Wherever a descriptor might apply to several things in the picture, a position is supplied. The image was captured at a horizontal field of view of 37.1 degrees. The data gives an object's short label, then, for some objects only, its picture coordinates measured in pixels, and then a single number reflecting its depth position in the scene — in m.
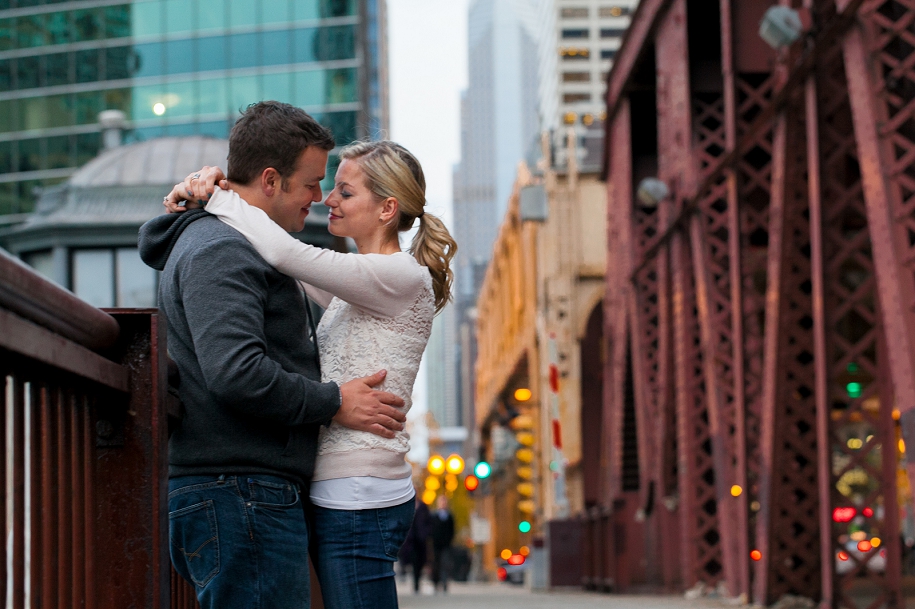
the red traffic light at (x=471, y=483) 30.88
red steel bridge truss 9.43
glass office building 50.91
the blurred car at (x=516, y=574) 44.88
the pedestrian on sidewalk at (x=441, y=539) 27.05
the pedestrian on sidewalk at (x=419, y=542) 24.20
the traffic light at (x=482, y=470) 29.19
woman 3.62
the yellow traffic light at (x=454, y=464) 27.40
